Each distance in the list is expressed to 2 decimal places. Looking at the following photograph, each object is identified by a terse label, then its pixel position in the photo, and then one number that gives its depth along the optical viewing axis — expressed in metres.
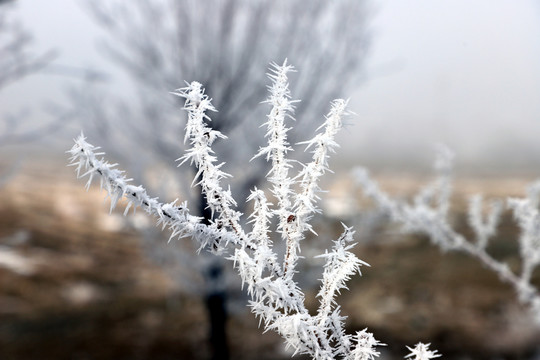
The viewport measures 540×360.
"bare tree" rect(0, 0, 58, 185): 3.86
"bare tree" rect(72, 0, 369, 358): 4.68
